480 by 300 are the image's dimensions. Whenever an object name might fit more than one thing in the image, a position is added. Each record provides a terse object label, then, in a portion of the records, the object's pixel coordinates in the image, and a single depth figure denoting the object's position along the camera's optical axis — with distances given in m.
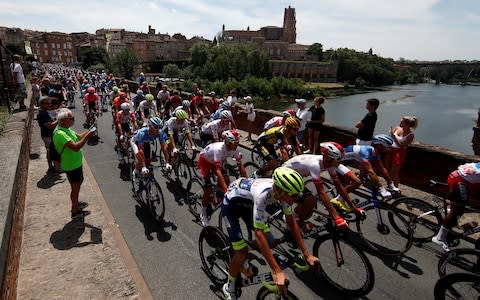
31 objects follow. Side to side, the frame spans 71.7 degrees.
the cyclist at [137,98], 14.80
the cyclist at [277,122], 8.92
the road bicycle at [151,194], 6.48
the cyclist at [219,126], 8.40
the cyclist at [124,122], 9.64
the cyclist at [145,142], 6.64
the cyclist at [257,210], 3.53
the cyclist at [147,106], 11.62
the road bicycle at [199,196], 6.03
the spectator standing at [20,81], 13.60
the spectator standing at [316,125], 9.59
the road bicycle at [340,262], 4.34
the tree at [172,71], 106.32
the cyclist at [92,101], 13.87
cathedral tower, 177.50
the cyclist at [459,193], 4.90
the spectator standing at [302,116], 10.14
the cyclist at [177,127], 8.01
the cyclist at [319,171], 4.68
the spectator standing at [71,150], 5.98
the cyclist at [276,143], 6.88
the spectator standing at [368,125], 7.44
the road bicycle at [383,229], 5.27
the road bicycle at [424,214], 5.39
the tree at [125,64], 96.75
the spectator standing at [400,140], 6.88
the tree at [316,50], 161.57
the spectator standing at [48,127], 8.38
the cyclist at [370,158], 5.22
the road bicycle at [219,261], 3.83
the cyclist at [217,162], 5.58
